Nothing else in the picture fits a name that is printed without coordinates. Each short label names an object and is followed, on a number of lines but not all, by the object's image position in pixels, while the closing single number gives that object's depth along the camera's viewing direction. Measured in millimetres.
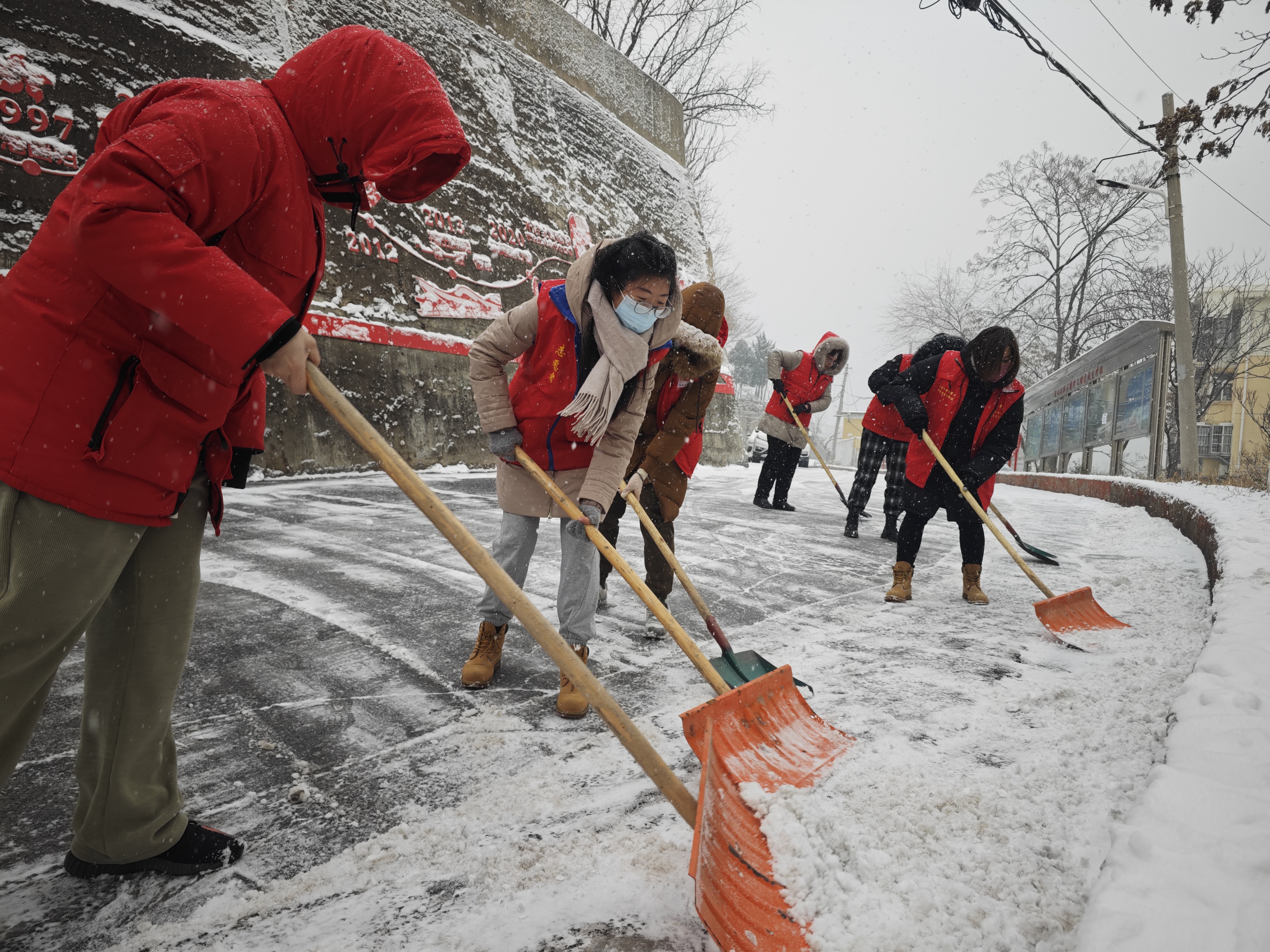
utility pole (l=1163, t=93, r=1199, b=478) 11562
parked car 17625
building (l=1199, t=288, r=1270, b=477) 21594
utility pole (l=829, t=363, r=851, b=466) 53241
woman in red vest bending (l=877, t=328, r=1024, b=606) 4078
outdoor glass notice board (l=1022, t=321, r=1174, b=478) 11062
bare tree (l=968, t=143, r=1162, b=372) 24859
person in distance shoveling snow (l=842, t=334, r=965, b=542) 6078
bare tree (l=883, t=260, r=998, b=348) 32750
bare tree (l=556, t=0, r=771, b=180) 23719
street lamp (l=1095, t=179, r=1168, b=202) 12398
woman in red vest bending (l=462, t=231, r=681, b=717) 2398
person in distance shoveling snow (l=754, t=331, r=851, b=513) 7410
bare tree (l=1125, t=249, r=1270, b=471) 21062
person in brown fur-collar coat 3314
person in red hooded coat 1095
